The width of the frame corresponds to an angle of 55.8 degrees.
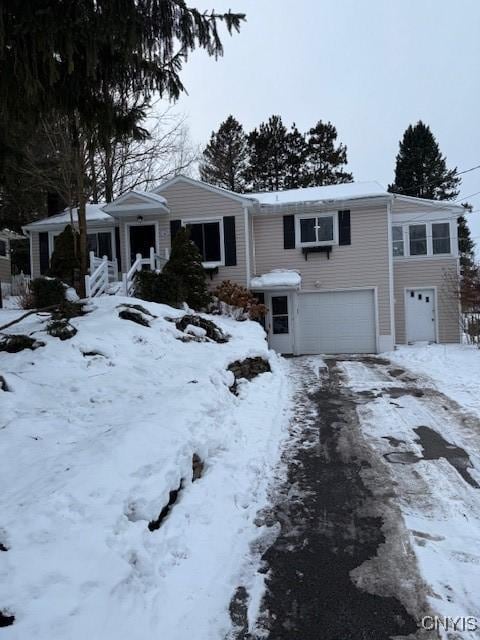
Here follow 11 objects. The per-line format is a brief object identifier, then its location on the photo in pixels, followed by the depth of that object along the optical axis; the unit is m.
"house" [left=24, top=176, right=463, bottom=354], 15.70
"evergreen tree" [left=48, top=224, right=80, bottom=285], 14.84
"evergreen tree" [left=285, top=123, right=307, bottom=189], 31.29
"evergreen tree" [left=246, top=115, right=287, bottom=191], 31.33
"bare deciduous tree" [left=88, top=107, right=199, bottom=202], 21.29
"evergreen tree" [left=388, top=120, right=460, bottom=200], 32.56
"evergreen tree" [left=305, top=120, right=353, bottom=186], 31.02
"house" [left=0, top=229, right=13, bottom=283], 24.19
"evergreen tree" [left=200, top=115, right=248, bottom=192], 30.86
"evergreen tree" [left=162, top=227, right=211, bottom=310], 13.06
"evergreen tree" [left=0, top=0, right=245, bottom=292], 4.12
